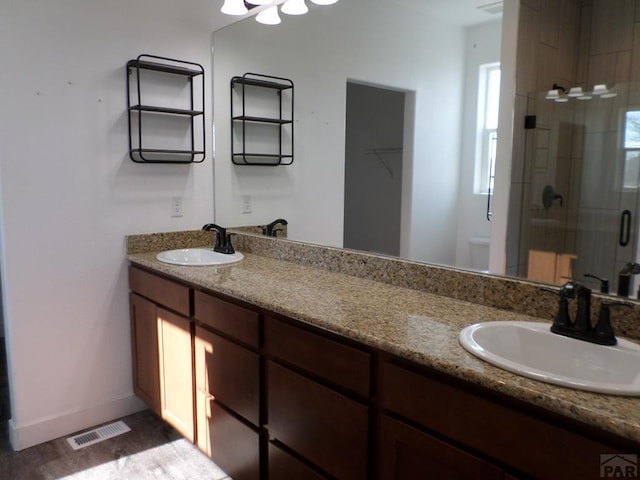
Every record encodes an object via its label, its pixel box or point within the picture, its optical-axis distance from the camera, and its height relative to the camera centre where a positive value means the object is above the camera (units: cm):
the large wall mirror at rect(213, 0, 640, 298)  145 +20
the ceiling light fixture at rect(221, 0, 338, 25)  237 +84
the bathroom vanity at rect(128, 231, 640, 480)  98 -54
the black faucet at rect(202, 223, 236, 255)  259 -34
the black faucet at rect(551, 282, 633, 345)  123 -35
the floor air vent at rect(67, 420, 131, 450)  236 -127
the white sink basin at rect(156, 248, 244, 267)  243 -40
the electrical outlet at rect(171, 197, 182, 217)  267 -16
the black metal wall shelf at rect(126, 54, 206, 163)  244 +32
